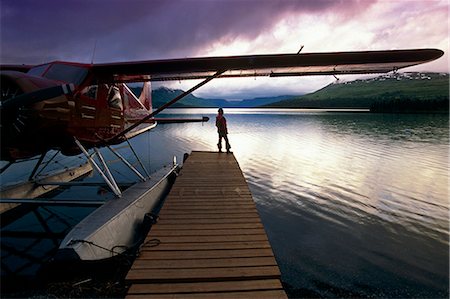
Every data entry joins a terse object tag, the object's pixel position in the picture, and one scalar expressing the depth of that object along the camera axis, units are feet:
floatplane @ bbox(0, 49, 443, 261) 14.64
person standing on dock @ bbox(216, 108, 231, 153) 42.14
